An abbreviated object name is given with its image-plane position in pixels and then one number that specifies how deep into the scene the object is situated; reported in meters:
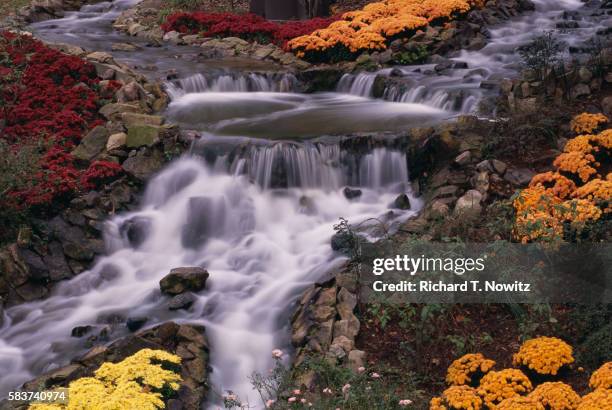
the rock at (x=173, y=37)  20.38
